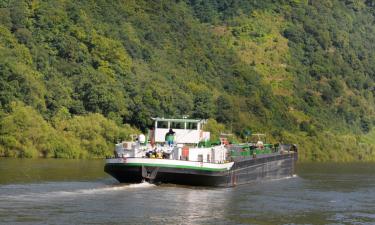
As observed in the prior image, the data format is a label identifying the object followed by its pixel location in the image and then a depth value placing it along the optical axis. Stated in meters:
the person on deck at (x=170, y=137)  83.50
